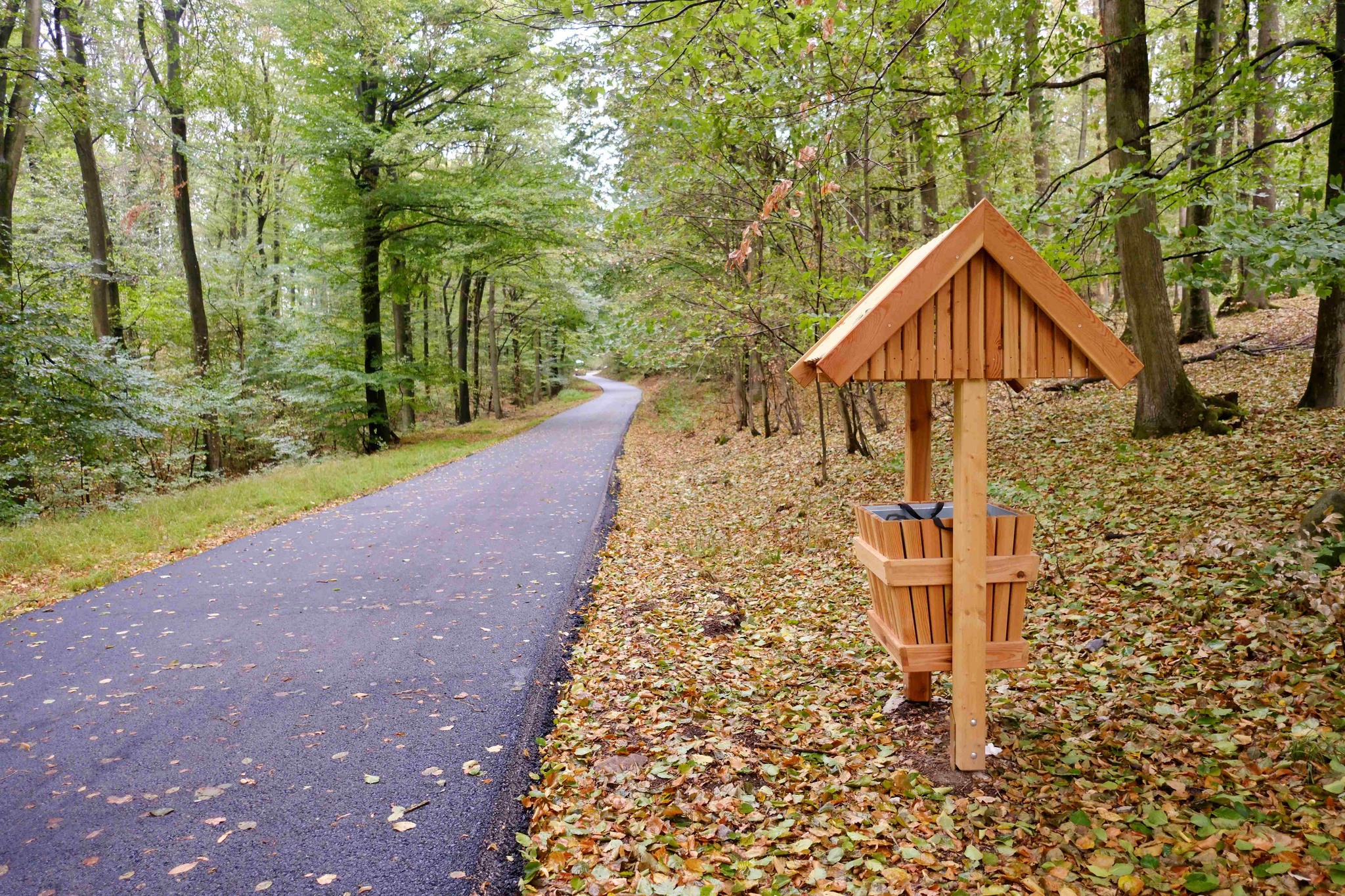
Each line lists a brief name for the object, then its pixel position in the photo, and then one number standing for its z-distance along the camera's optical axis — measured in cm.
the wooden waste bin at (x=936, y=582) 347
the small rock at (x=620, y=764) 379
